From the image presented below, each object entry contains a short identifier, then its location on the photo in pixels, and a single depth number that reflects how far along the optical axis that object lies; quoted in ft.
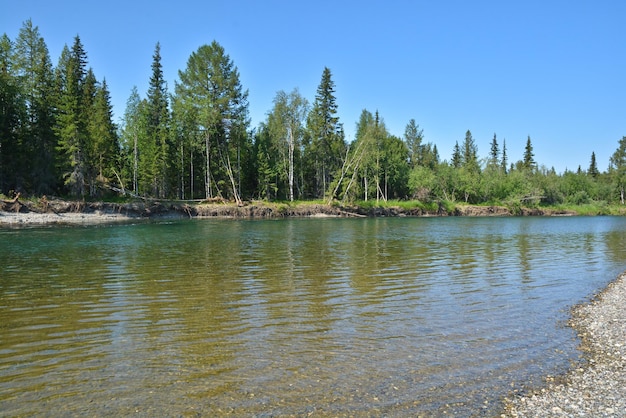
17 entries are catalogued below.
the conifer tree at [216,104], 188.03
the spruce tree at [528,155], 392.59
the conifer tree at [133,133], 195.21
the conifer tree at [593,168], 433.48
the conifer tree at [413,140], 333.83
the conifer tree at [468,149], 388.78
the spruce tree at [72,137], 165.68
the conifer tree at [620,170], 355.15
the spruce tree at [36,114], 168.86
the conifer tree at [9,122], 158.92
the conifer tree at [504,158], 427.45
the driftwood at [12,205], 142.10
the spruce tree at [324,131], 240.12
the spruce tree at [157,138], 193.57
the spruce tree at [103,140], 184.85
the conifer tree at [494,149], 431.02
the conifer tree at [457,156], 404.55
